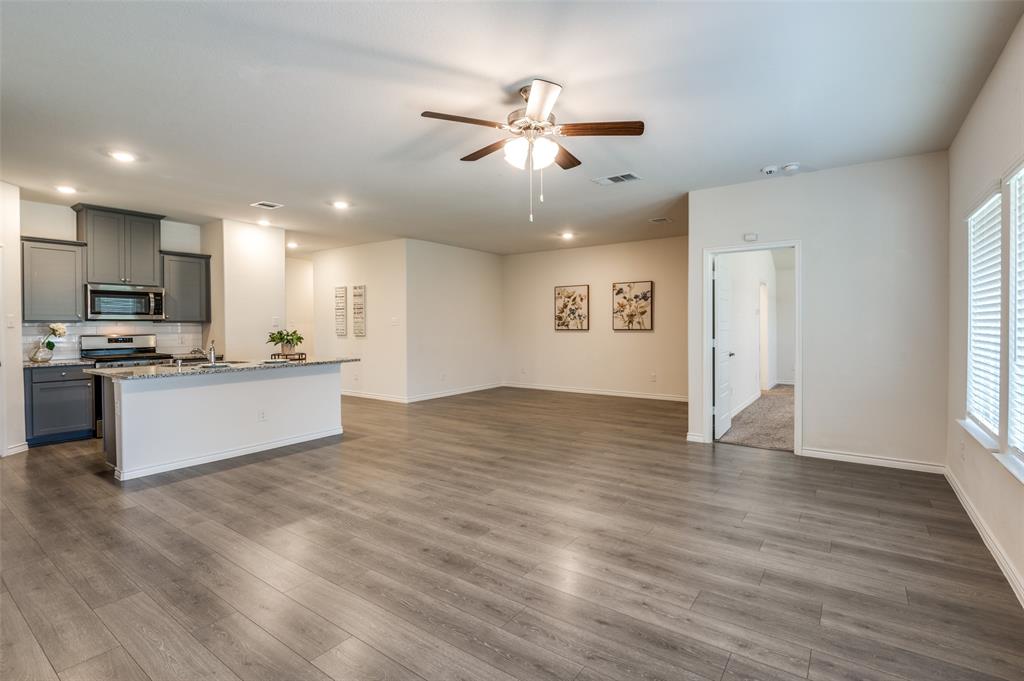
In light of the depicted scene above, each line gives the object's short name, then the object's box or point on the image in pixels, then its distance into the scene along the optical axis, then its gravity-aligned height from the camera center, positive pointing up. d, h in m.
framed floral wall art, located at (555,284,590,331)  9.09 +0.45
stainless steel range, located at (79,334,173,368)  5.79 -0.23
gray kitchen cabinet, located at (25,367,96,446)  5.17 -0.80
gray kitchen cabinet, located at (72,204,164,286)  5.75 +1.09
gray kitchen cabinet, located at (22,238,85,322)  5.31 +0.59
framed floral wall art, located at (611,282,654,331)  8.38 +0.45
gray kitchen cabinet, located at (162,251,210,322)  6.37 +0.61
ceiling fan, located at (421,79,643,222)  2.81 +1.23
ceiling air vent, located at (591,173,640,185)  4.82 +1.54
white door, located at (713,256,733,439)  5.27 -0.13
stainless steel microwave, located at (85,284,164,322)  5.73 +0.37
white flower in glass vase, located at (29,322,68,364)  5.43 -0.16
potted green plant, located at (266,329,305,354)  5.48 -0.07
